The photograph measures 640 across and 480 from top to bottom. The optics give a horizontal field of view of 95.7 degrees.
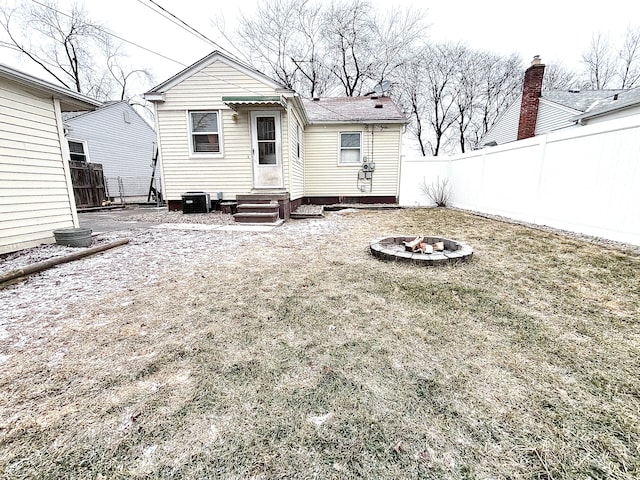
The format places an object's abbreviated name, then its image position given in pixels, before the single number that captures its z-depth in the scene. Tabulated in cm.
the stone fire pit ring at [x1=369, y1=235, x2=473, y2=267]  370
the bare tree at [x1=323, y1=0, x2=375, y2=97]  1803
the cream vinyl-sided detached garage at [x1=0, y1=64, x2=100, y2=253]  418
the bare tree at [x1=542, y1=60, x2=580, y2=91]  2228
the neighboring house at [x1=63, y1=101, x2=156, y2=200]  1323
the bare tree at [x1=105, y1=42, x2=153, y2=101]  2169
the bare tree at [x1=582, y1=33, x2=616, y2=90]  2142
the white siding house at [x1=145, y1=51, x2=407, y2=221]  777
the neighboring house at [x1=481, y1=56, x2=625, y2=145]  1042
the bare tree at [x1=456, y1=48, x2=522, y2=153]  2112
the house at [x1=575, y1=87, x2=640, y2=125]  811
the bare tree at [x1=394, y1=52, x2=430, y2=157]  2077
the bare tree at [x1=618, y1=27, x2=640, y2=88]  2005
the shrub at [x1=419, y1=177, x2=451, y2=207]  1114
